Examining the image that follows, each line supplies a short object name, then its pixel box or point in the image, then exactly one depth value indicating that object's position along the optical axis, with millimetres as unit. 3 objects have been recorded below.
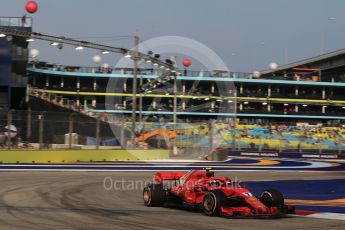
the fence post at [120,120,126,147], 36688
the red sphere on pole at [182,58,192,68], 64525
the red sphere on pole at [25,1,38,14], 49375
